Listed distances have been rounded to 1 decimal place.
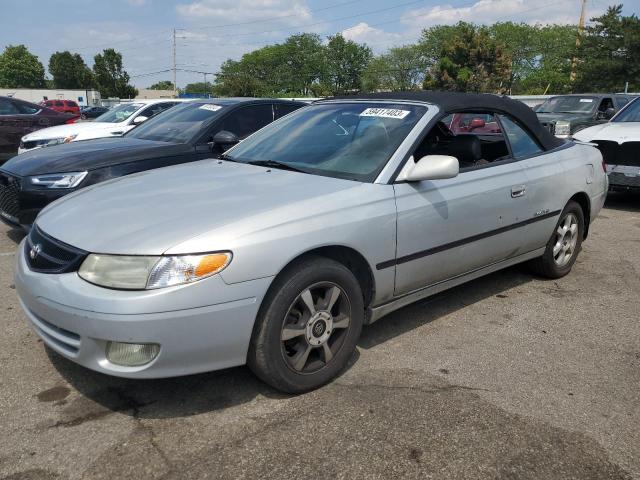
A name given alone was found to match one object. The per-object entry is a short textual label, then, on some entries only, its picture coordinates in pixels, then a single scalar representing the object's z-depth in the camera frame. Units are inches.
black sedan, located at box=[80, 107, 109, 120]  1130.7
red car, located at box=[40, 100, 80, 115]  1489.2
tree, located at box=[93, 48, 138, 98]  2950.3
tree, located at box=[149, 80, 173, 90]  5142.7
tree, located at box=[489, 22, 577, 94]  2984.7
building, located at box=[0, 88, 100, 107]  2321.6
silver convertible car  95.0
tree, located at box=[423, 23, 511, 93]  2022.6
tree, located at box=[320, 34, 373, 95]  3531.0
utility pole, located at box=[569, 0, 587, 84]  1520.7
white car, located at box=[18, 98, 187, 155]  316.5
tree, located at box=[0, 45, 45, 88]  3833.7
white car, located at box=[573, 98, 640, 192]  292.7
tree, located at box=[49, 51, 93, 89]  3189.0
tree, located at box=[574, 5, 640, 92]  1397.6
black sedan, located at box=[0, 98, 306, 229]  190.1
